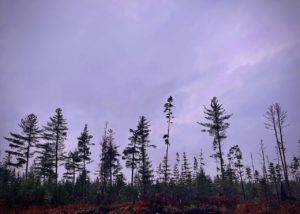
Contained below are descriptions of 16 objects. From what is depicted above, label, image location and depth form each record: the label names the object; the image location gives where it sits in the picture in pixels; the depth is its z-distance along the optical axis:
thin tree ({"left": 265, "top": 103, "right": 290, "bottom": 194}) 32.99
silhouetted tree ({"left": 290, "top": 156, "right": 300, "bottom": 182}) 66.75
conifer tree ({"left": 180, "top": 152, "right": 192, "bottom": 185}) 59.56
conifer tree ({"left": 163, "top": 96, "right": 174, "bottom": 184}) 37.31
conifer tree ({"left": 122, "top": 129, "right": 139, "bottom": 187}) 39.78
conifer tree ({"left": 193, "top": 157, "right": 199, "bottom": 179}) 69.62
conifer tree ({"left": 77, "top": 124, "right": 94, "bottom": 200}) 38.31
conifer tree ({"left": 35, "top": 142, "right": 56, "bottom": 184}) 38.73
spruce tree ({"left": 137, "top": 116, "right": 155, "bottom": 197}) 39.59
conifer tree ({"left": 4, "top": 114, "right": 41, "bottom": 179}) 35.69
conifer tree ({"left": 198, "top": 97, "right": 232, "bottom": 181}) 33.81
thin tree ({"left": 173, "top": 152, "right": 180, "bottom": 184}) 61.14
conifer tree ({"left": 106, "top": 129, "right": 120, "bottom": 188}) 39.72
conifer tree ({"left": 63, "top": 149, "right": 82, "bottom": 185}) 41.99
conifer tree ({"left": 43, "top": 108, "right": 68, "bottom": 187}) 36.97
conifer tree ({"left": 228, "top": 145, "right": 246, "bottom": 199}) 50.88
